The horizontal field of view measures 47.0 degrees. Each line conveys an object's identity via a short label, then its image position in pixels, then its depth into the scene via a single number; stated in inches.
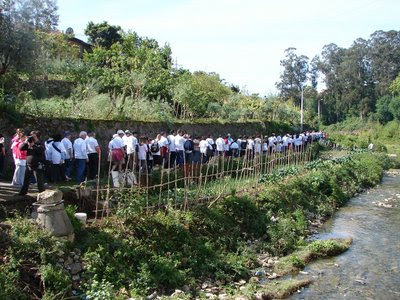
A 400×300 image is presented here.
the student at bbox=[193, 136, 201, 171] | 850.0
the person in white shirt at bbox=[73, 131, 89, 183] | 602.2
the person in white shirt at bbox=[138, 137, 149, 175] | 652.1
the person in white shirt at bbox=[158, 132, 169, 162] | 722.2
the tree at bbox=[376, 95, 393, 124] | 2632.9
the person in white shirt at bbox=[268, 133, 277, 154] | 1058.3
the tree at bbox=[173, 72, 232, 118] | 1154.0
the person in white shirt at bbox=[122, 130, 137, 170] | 629.3
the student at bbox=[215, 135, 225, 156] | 879.7
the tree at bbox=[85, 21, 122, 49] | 1691.7
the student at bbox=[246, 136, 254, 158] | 939.9
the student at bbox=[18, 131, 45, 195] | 459.8
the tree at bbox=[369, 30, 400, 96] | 3061.0
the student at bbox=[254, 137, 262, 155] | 949.3
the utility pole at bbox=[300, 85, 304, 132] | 1751.7
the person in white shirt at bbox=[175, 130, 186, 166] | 762.2
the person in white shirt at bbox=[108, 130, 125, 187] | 590.6
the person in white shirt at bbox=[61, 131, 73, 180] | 609.4
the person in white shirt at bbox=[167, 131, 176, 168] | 753.0
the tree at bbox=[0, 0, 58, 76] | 614.9
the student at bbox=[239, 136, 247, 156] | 984.1
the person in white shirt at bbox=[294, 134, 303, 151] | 1218.6
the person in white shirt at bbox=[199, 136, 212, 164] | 836.0
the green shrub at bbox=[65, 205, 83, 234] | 417.1
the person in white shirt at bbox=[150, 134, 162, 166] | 709.9
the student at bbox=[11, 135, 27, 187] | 522.3
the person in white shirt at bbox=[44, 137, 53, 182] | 589.6
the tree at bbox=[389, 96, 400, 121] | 2487.7
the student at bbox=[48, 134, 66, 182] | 588.4
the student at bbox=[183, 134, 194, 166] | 789.9
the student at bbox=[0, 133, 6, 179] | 569.2
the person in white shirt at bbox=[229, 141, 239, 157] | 940.6
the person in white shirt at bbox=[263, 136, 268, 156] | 1046.4
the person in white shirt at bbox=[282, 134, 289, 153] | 1145.8
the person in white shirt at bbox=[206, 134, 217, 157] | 849.5
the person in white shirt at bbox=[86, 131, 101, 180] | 615.1
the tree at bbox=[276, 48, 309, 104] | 3388.0
